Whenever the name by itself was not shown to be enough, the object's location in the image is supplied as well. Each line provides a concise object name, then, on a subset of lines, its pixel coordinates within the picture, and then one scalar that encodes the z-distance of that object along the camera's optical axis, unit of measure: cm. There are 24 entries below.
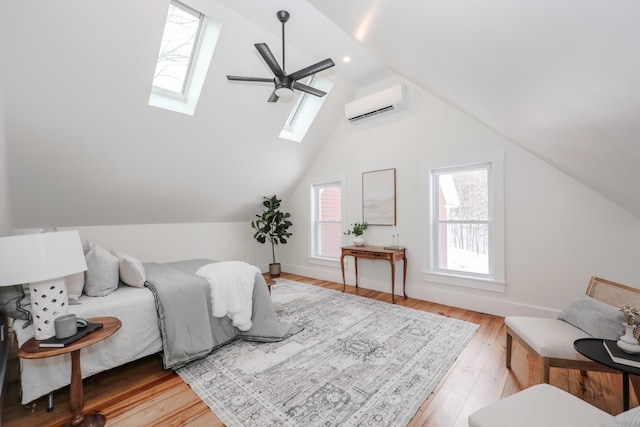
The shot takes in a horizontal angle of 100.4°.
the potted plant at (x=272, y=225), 537
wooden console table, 377
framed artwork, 421
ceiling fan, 246
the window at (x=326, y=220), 518
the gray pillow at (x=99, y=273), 220
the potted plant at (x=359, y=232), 438
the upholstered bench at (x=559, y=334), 170
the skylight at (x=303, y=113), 435
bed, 178
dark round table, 131
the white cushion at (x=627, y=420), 59
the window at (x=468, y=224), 332
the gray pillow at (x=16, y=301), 174
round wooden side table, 153
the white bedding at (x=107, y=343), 173
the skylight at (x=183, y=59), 292
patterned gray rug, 172
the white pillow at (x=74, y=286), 201
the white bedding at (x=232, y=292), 248
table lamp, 141
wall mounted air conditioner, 394
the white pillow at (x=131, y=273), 237
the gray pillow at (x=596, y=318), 171
